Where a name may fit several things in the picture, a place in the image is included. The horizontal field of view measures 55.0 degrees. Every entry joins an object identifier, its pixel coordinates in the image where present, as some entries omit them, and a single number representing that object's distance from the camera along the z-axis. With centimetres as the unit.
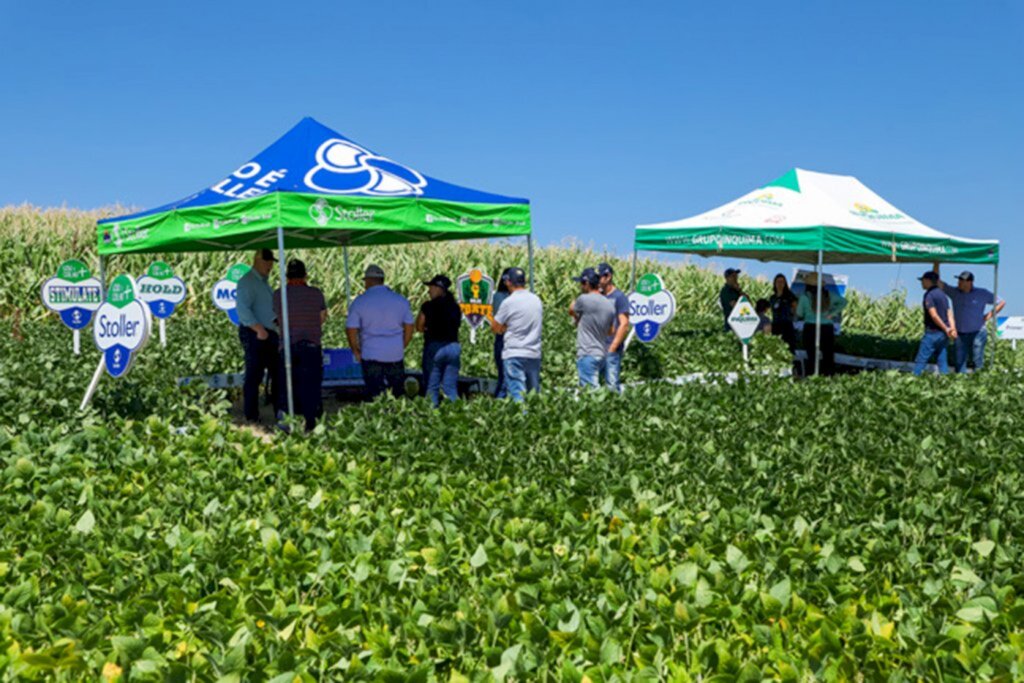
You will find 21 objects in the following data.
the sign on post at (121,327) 825
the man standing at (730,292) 1662
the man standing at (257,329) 1059
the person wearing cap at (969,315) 1566
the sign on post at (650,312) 1412
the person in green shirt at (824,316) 1582
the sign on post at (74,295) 1422
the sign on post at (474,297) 1597
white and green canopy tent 1427
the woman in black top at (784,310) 1714
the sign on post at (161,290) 1602
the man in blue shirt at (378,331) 989
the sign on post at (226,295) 1606
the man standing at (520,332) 1001
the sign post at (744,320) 1359
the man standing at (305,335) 1045
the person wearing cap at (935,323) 1514
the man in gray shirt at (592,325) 1055
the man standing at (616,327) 1092
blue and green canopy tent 954
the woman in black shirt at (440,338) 1016
